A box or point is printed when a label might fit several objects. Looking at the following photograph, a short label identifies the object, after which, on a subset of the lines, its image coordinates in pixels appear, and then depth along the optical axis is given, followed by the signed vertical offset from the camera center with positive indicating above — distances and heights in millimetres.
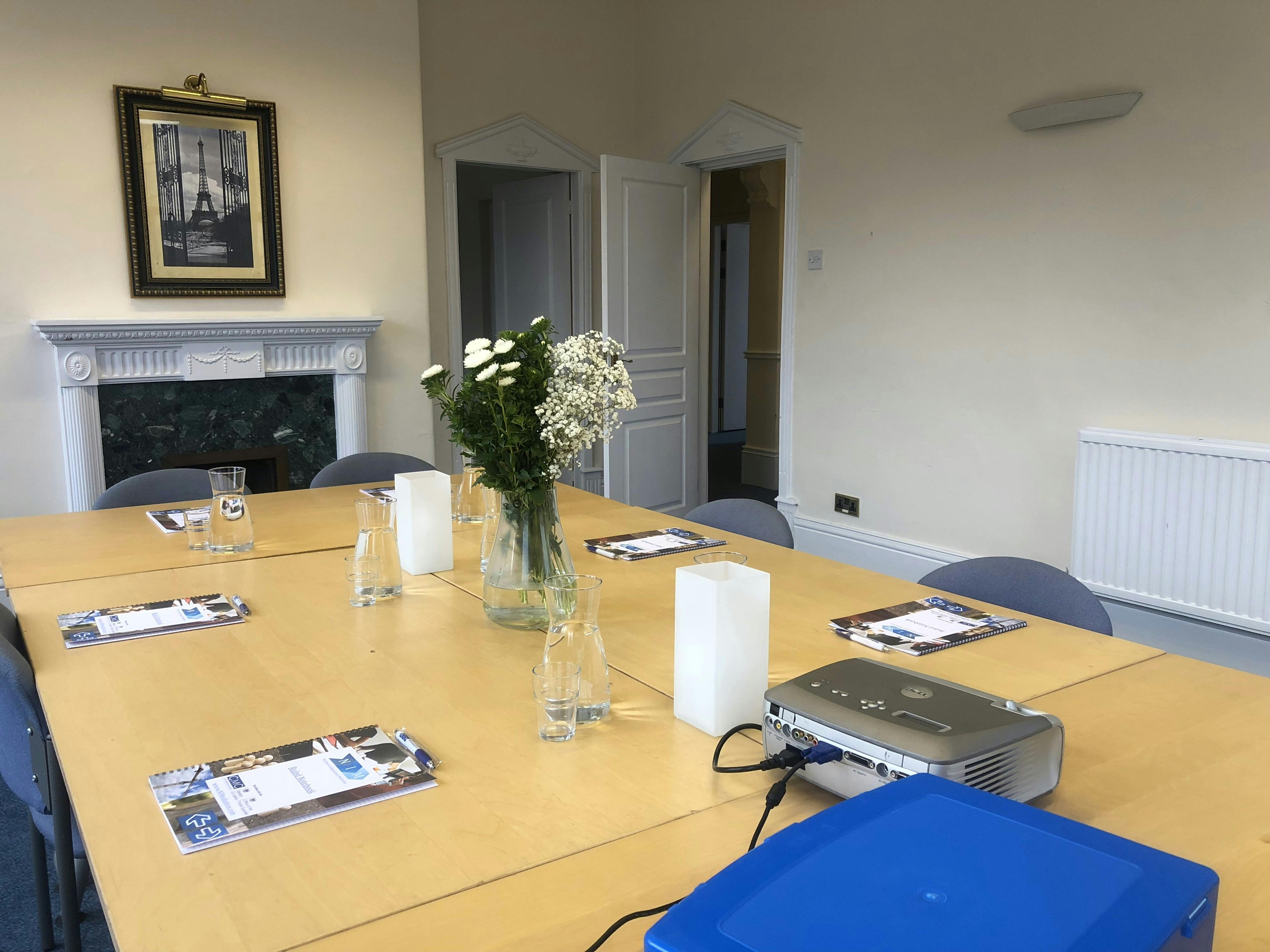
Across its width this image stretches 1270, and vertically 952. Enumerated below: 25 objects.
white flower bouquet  1608 -143
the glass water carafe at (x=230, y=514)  2225 -392
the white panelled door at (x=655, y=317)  5133 +123
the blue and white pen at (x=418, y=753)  1177 -506
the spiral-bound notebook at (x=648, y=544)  2256 -491
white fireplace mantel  3979 -64
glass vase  1693 -379
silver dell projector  990 -416
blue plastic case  644 -390
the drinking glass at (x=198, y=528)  2299 -436
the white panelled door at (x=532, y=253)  5859 +541
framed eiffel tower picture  4066 +626
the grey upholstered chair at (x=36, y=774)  1477 -678
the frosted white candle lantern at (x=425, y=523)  2057 -387
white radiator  3168 -648
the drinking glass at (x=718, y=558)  1359 -309
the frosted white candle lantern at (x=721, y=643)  1238 -392
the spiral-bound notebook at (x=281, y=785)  1042 -507
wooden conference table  906 -516
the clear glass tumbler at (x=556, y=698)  1262 -462
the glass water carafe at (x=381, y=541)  1843 -376
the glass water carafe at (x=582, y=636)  1265 -383
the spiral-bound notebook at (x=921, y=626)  1643 -511
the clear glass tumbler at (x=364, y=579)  1853 -450
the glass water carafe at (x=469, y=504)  2621 -440
